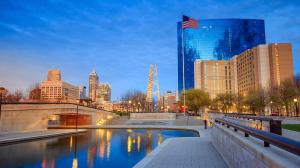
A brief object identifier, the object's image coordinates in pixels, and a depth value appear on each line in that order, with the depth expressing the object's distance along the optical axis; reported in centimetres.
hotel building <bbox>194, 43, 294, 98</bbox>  11181
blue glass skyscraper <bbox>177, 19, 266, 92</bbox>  16538
